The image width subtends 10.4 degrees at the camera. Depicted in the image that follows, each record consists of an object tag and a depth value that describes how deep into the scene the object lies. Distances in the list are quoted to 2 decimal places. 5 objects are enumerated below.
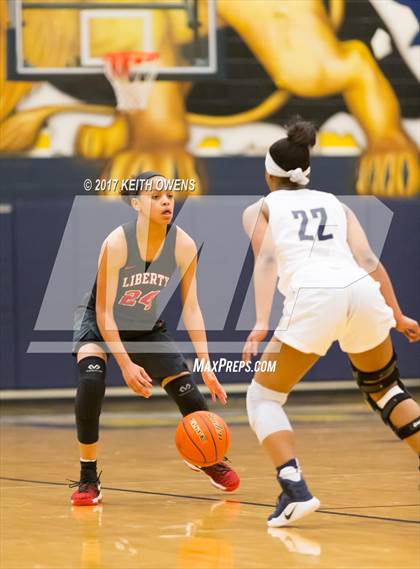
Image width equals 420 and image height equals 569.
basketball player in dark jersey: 11.58
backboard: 22.55
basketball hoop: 22.78
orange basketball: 11.42
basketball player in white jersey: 9.73
